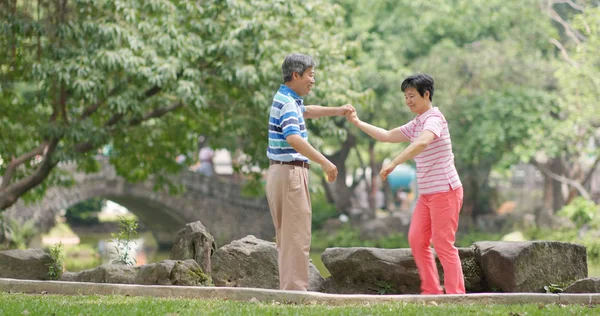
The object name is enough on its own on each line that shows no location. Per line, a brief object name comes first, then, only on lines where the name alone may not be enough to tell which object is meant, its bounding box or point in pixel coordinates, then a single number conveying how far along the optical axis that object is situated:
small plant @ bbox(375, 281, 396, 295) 13.80
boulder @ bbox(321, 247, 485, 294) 13.60
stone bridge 47.27
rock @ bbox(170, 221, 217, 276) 15.06
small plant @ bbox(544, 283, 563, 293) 12.92
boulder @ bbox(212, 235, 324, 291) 13.77
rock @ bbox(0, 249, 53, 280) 14.62
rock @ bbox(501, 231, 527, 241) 46.63
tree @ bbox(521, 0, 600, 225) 40.51
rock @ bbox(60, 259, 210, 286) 13.39
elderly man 11.93
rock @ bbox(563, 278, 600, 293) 12.48
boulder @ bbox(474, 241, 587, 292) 12.93
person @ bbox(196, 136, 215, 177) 58.10
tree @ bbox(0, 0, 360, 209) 24.46
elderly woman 12.07
